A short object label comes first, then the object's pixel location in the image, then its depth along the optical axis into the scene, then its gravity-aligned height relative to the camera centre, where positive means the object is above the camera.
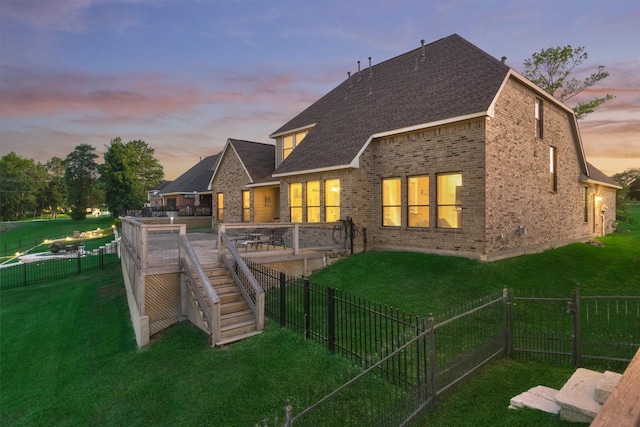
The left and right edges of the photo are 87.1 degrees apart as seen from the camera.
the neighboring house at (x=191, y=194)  31.87 +1.40
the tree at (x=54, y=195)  95.38 +4.16
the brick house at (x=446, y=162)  11.44 +1.71
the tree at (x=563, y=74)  26.44 +10.51
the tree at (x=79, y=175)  57.75 +5.97
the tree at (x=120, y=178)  42.88 +3.96
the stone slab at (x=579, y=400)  3.90 -2.44
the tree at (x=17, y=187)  81.88 +5.96
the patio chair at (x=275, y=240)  12.50 -1.31
